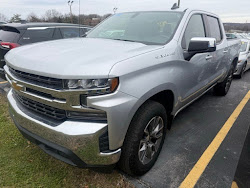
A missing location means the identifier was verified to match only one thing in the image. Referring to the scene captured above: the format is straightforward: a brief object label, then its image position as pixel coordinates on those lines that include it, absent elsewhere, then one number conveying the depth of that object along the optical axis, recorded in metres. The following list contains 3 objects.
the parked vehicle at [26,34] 4.61
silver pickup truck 1.80
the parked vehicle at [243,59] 7.35
